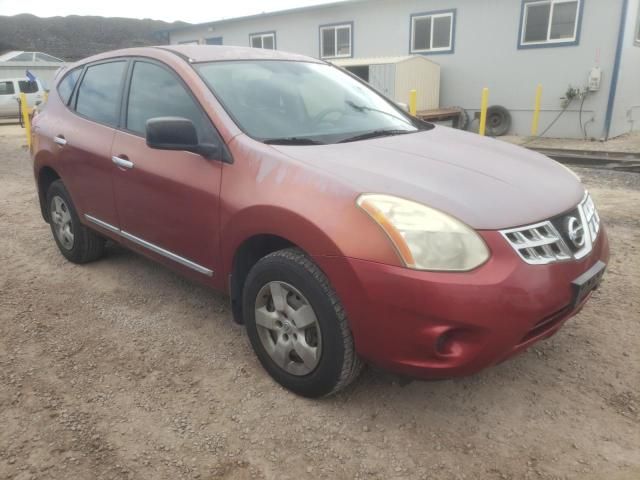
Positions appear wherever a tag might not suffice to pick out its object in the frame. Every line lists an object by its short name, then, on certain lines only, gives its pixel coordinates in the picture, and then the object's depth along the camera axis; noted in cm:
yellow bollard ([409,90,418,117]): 984
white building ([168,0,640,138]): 1113
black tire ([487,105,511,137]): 1275
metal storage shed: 1238
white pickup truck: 1816
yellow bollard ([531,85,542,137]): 1179
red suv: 194
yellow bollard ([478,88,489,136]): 1106
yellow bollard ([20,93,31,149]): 1096
